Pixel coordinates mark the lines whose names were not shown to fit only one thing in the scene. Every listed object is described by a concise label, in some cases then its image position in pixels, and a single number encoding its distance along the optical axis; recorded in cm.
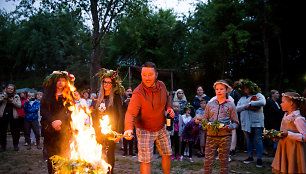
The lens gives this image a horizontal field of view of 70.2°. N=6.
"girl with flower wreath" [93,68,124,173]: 476
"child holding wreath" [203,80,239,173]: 442
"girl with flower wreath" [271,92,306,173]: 404
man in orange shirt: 377
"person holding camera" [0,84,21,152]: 847
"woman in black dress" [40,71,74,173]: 438
